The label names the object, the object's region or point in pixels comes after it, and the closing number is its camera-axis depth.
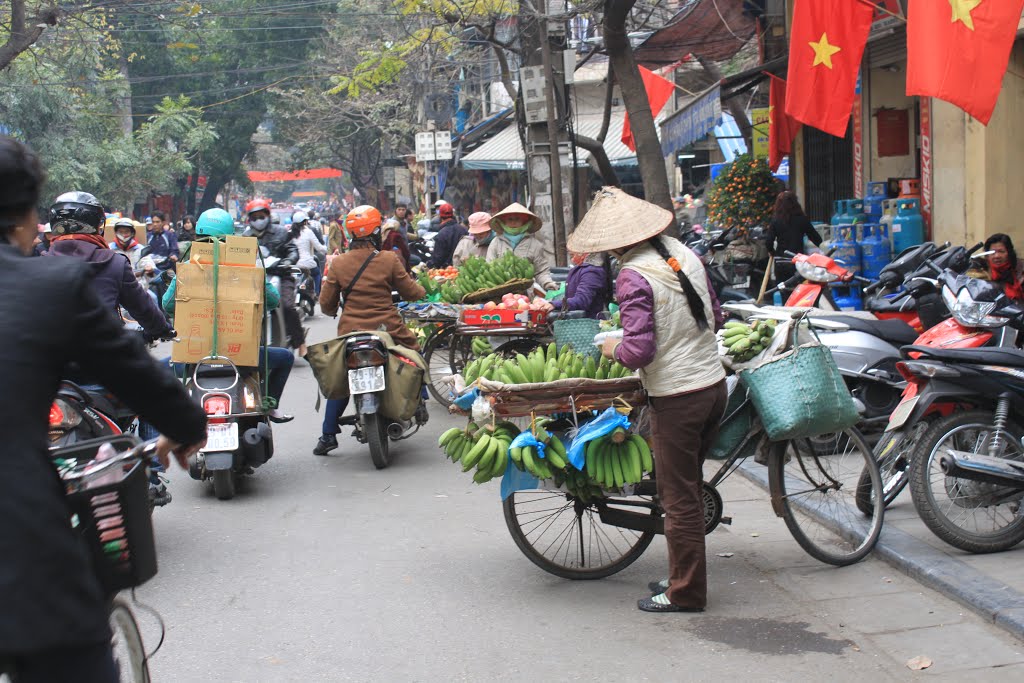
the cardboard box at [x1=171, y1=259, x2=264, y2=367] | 7.16
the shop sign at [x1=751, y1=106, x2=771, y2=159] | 19.76
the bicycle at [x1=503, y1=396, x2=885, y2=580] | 5.32
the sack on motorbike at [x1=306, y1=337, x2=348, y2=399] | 8.01
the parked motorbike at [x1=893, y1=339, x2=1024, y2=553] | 5.29
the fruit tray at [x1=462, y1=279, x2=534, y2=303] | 9.93
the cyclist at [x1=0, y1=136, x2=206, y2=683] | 2.12
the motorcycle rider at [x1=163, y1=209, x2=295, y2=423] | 7.59
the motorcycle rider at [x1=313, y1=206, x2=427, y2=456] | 8.30
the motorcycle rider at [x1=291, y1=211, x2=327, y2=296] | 13.38
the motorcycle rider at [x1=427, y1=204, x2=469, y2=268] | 15.00
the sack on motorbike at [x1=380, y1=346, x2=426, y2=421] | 7.94
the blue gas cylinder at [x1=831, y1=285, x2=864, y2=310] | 11.09
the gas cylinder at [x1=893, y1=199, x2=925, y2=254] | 12.51
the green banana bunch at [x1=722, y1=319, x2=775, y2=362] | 5.42
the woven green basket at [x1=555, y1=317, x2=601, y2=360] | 6.20
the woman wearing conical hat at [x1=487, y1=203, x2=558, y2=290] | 10.63
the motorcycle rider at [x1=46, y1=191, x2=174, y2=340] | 6.13
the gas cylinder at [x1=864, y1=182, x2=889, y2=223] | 13.61
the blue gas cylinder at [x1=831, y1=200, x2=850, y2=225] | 13.83
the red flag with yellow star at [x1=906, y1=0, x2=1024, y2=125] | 7.34
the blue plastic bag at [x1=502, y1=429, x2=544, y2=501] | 5.25
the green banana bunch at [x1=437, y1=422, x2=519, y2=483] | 5.16
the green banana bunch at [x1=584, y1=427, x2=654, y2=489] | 5.09
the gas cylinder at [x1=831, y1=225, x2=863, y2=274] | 12.84
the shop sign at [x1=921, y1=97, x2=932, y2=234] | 12.13
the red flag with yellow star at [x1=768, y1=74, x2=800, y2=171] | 15.66
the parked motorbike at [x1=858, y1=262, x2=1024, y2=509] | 5.55
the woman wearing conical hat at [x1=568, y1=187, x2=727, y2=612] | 4.77
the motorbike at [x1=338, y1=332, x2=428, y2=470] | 7.88
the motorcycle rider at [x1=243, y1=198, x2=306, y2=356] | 10.82
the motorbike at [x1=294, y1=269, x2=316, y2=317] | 16.69
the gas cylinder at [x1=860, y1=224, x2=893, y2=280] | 12.79
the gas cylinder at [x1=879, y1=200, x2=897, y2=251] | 12.90
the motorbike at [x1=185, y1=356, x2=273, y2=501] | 7.00
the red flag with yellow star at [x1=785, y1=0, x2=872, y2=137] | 10.04
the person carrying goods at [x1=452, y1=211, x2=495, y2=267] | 12.22
